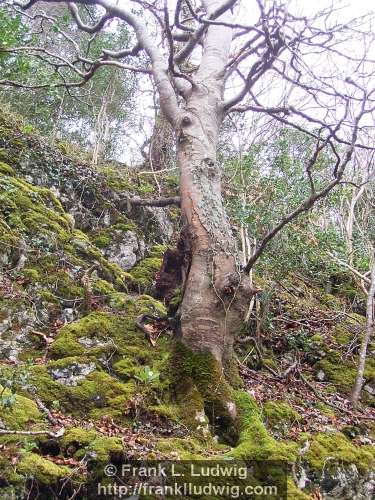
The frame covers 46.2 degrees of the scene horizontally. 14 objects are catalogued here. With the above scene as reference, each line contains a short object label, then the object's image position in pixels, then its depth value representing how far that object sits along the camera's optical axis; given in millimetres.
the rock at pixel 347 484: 3535
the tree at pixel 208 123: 3814
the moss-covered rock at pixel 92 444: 2621
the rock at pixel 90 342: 4117
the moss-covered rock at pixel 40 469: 2350
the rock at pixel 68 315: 4797
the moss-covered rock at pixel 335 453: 3656
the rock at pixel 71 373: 3561
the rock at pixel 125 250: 7359
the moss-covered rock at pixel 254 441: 3070
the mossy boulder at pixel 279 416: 4051
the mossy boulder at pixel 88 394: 3307
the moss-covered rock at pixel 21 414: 2730
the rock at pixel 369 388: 5781
